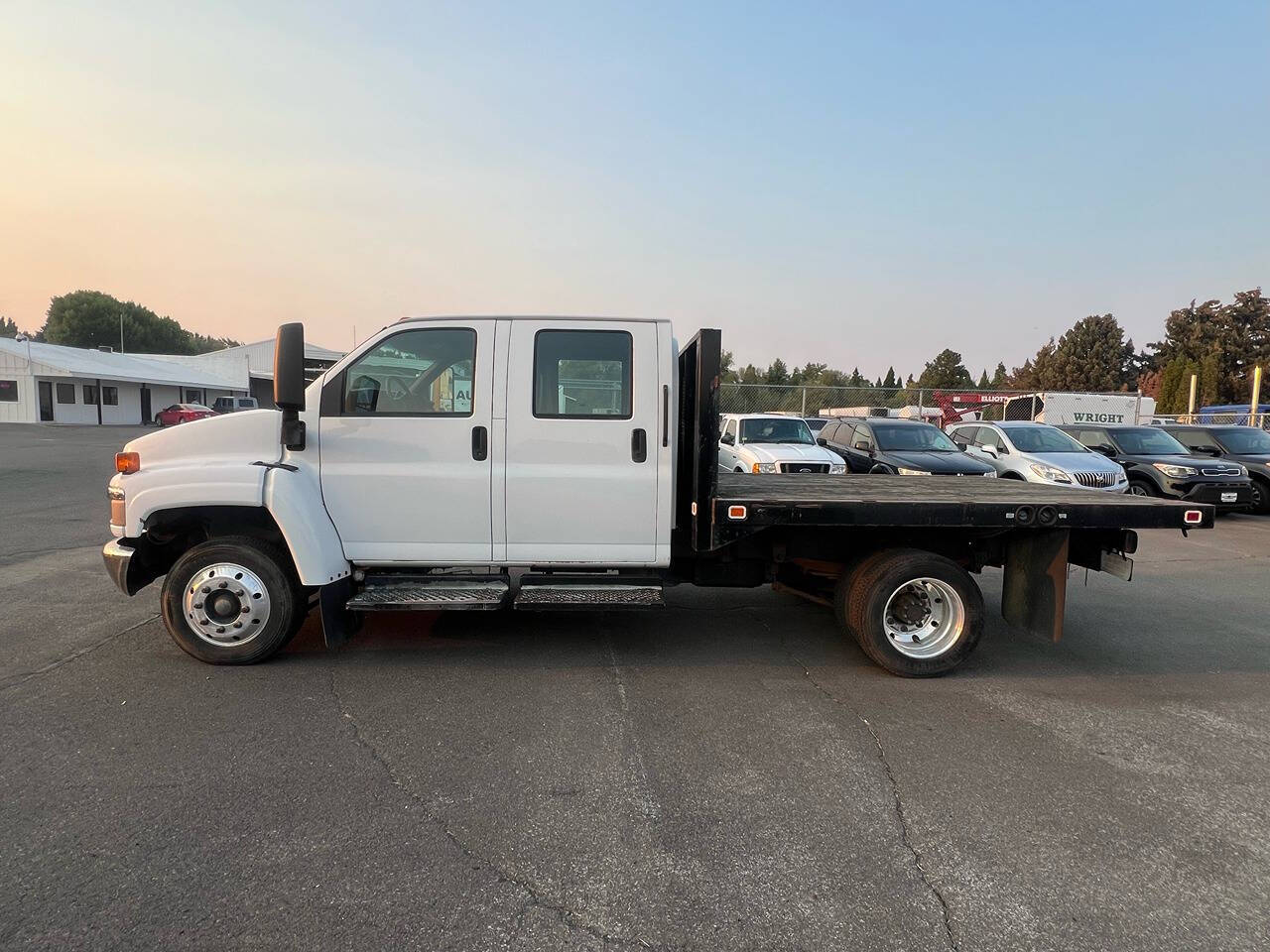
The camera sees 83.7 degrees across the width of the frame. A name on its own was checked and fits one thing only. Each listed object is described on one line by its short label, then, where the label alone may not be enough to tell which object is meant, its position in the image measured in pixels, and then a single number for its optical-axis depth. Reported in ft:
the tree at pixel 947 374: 255.50
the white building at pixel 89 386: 124.06
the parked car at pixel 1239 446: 43.55
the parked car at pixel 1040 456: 37.40
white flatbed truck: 14.93
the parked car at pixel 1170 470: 39.19
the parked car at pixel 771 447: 38.42
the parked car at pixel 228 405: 133.19
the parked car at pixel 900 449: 36.50
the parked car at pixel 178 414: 119.31
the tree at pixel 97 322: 241.35
